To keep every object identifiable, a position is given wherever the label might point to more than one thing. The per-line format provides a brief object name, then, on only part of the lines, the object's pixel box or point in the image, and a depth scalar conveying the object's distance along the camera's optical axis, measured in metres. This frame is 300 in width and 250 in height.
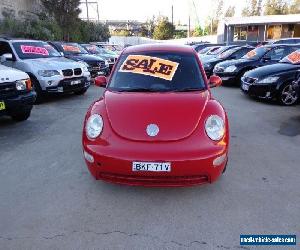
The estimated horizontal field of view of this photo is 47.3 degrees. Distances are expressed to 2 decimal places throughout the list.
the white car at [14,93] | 6.40
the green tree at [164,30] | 68.75
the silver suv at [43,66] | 9.20
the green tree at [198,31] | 75.55
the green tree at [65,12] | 29.61
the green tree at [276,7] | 73.69
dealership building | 40.41
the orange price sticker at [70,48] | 14.41
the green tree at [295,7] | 71.62
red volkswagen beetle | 3.52
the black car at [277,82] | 8.81
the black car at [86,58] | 13.51
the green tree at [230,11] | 85.06
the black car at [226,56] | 14.29
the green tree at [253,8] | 79.06
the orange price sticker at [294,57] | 9.45
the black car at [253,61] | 11.97
